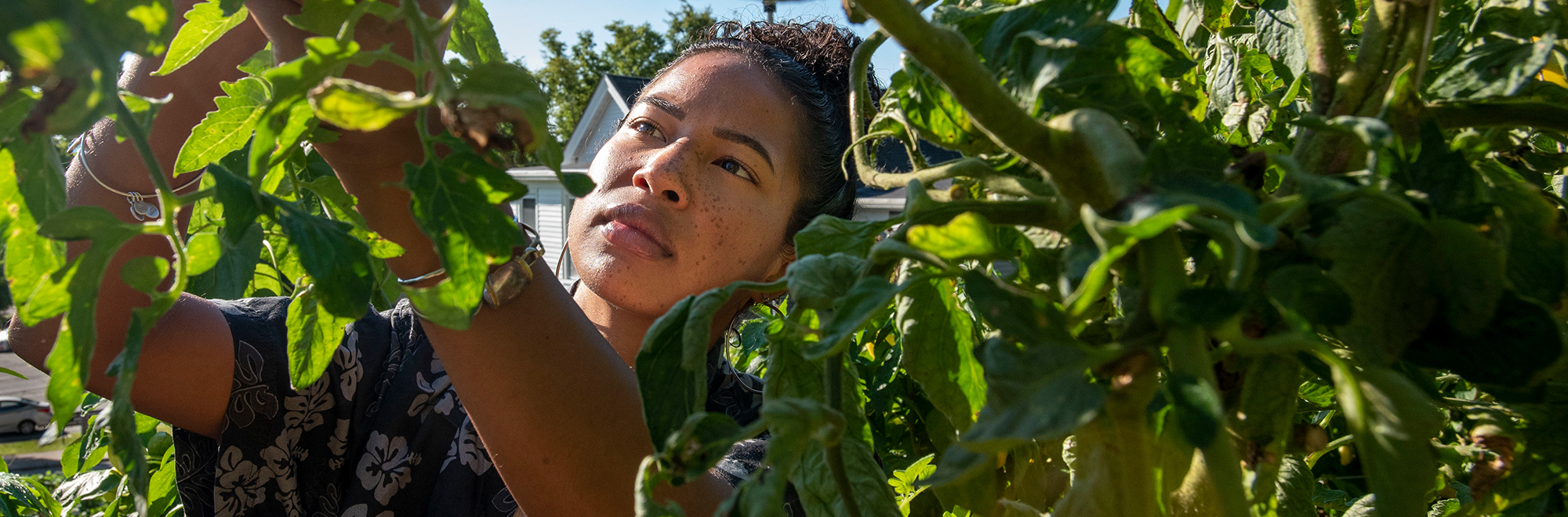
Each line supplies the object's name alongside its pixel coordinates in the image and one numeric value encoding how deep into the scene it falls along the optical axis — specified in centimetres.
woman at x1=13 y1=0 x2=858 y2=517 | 98
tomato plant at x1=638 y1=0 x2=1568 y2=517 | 31
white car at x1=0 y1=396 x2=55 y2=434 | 1397
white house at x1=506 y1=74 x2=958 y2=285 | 1446
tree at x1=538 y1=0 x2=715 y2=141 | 2755
